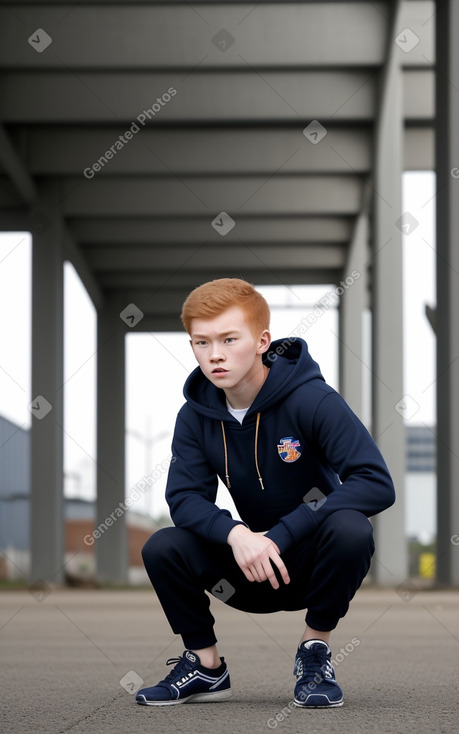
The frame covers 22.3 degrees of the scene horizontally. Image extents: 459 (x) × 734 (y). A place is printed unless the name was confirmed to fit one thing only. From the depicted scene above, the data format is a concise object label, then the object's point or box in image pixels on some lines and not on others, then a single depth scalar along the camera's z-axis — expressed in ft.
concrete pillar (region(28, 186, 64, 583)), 67.56
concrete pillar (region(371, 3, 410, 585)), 63.41
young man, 10.37
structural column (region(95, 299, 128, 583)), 99.55
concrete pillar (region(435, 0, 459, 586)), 42.75
